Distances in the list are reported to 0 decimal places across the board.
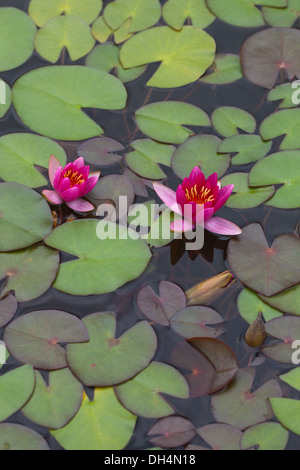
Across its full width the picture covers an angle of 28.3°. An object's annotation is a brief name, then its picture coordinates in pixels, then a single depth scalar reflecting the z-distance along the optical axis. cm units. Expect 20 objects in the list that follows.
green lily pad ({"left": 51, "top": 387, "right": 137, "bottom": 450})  251
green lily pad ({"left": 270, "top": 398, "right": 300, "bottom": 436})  257
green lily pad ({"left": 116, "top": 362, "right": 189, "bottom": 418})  259
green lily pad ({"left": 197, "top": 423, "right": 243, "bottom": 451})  253
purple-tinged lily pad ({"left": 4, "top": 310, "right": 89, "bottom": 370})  268
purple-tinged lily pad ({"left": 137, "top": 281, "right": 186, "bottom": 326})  283
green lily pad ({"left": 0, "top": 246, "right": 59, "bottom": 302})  286
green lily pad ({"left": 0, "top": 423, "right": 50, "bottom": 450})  249
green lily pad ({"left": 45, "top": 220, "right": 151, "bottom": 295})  288
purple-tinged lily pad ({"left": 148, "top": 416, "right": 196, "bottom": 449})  253
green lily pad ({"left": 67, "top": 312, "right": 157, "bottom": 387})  263
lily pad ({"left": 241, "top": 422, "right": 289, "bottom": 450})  253
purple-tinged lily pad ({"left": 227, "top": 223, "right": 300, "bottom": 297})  291
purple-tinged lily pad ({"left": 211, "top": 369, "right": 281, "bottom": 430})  259
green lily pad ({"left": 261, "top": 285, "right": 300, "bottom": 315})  287
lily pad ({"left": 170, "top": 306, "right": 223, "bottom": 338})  281
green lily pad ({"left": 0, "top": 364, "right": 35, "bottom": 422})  256
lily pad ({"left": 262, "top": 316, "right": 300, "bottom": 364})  276
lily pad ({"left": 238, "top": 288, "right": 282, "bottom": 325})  286
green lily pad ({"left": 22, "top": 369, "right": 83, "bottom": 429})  254
